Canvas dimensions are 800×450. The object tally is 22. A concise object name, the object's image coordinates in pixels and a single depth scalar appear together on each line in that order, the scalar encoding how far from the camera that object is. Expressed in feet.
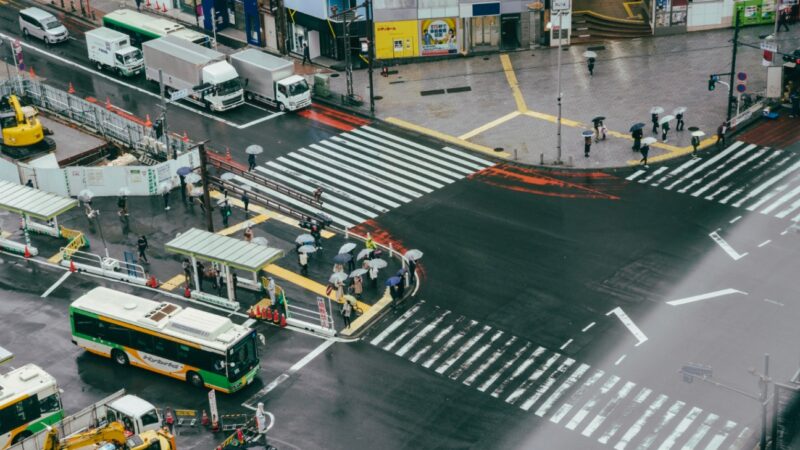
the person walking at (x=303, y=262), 232.73
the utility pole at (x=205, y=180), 227.40
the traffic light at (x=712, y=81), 283.38
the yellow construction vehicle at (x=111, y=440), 176.14
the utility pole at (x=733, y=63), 270.87
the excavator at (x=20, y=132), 277.85
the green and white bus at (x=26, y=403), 187.11
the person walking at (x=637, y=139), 270.96
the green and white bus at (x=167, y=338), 197.98
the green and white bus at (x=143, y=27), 327.26
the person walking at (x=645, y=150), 263.90
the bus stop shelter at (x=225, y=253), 220.43
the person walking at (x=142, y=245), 238.27
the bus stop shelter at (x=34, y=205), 240.32
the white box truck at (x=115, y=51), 323.57
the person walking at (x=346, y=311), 214.69
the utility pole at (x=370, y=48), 290.15
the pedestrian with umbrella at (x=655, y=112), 275.59
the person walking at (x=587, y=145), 269.03
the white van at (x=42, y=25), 344.69
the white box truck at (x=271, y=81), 299.79
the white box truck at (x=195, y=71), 301.63
